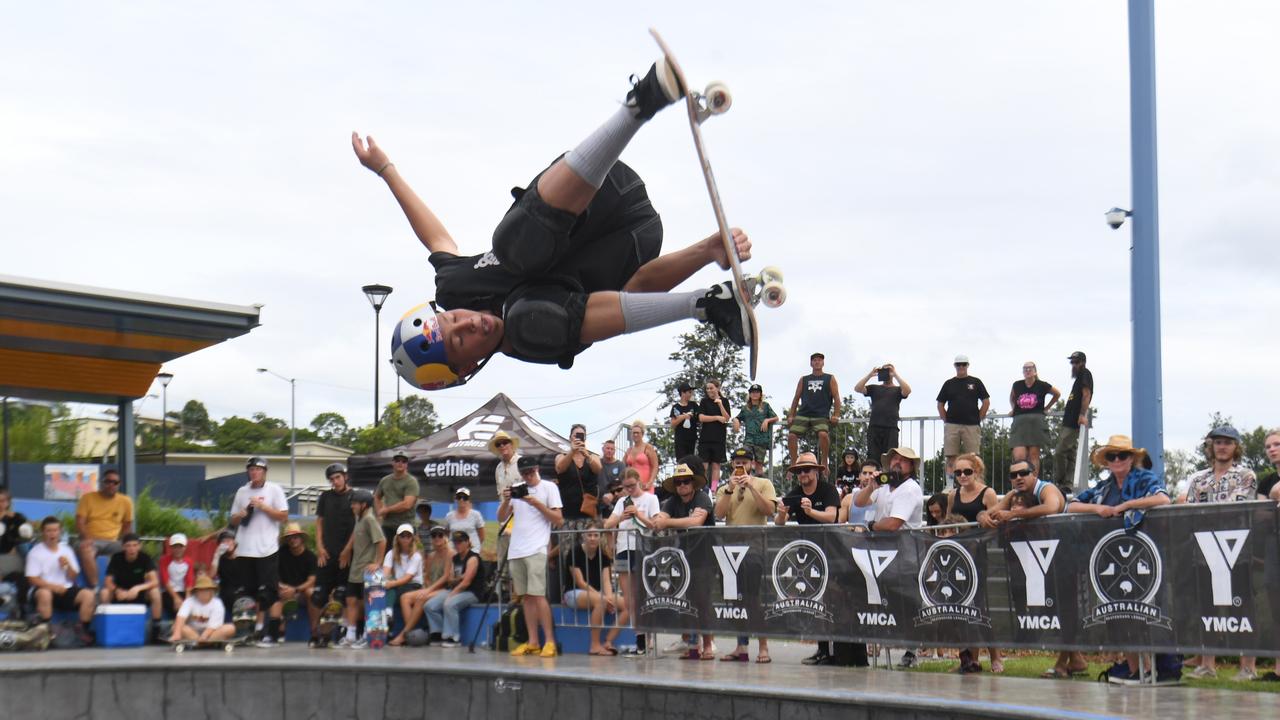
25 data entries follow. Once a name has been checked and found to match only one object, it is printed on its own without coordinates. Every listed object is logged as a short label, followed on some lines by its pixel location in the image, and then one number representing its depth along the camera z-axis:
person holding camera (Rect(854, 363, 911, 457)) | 14.94
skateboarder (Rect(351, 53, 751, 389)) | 5.47
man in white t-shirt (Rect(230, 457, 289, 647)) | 13.86
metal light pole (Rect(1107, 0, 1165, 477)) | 11.28
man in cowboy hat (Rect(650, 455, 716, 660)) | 11.64
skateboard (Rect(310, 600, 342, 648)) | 13.59
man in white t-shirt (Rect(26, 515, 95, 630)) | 13.41
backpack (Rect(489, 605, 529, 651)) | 12.80
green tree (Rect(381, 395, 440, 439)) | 53.97
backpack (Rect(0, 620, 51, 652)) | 13.10
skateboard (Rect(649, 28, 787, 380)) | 5.36
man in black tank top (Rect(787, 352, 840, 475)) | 15.33
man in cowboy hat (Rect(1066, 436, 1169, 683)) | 8.88
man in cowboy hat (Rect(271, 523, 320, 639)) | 14.37
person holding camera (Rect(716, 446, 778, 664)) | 11.68
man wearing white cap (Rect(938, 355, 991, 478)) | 14.45
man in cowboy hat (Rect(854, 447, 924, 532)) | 10.46
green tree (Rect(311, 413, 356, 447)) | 89.69
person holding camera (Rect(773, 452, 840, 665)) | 11.23
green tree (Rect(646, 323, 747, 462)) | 17.61
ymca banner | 8.35
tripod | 12.62
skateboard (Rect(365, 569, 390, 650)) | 13.53
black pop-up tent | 20.03
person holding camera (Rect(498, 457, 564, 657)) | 12.18
